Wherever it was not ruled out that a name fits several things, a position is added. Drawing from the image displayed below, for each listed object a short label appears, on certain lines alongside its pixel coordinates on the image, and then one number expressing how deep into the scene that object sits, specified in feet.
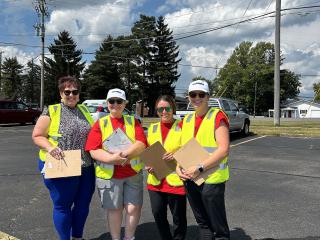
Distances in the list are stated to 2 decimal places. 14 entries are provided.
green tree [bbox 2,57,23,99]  189.38
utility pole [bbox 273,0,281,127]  52.01
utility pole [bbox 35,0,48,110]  83.65
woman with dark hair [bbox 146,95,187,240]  8.52
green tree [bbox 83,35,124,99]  144.72
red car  56.56
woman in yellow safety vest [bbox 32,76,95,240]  8.77
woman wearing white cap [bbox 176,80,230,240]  7.57
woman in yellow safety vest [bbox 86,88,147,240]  8.47
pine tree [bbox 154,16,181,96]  138.13
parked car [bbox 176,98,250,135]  34.94
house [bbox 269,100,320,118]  222.51
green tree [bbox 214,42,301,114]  211.19
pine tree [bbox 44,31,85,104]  149.88
